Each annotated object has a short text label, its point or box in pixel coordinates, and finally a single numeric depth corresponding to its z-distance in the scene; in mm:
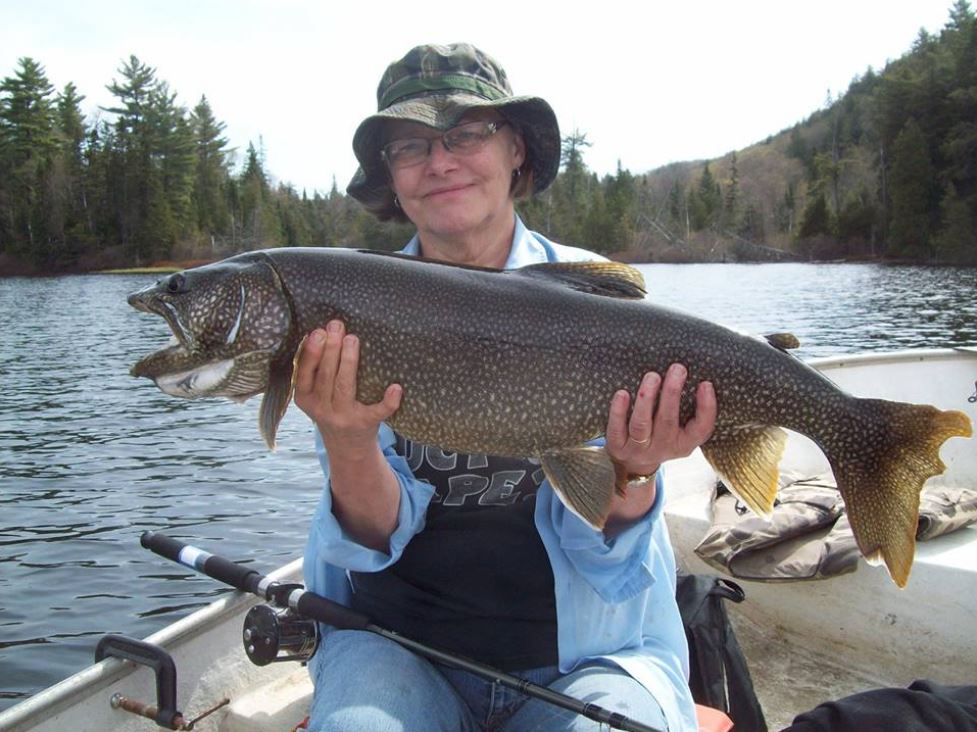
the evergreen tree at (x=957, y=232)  58625
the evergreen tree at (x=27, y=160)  73562
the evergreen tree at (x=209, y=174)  87688
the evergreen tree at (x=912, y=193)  65125
